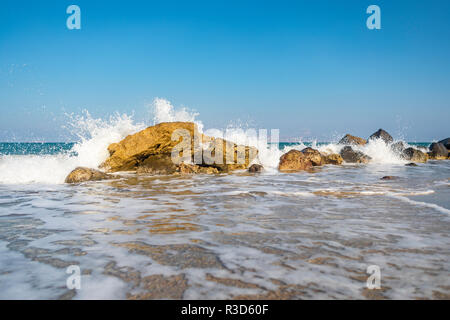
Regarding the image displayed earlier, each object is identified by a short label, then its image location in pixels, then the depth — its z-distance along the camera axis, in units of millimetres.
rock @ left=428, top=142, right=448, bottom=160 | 18328
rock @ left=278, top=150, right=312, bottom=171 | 10539
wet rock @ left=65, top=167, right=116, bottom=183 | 7389
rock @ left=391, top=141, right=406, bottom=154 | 16194
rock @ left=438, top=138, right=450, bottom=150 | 20925
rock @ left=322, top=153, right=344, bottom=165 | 13648
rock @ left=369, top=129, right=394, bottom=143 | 17561
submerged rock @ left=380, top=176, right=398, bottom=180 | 7602
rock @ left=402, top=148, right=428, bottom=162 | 15508
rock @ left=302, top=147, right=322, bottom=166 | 12461
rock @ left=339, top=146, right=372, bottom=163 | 14781
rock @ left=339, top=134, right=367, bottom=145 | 17620
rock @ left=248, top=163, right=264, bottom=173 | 9809
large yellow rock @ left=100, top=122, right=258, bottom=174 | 9273
